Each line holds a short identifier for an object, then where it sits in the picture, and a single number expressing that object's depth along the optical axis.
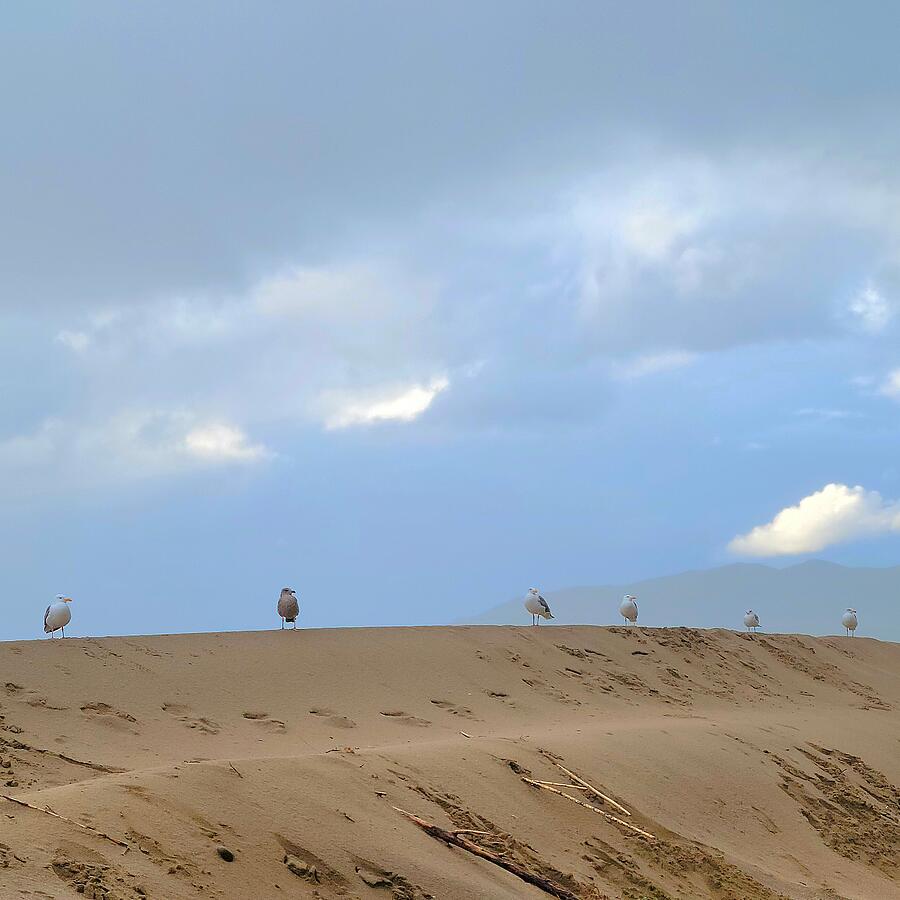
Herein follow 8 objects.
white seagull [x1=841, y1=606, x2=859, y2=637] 59.09
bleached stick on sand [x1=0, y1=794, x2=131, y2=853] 12.45
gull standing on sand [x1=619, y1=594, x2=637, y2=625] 44.66
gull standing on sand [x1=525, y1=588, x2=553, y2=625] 40.19
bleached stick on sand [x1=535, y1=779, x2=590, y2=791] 19.27
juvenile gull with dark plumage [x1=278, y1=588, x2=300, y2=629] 31.50
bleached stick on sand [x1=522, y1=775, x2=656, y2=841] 18.67
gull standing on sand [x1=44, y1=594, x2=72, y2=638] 28.94
